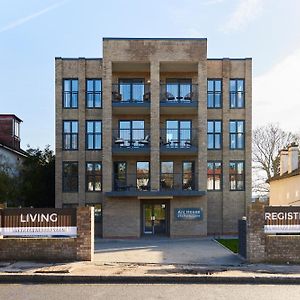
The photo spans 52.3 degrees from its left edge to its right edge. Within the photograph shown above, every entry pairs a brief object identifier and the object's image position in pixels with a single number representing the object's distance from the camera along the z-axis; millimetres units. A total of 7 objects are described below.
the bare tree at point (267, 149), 37222
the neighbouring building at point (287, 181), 24315
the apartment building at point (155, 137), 20365
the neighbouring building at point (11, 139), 23818
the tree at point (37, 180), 21564
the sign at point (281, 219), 10903
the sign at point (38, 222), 10837
